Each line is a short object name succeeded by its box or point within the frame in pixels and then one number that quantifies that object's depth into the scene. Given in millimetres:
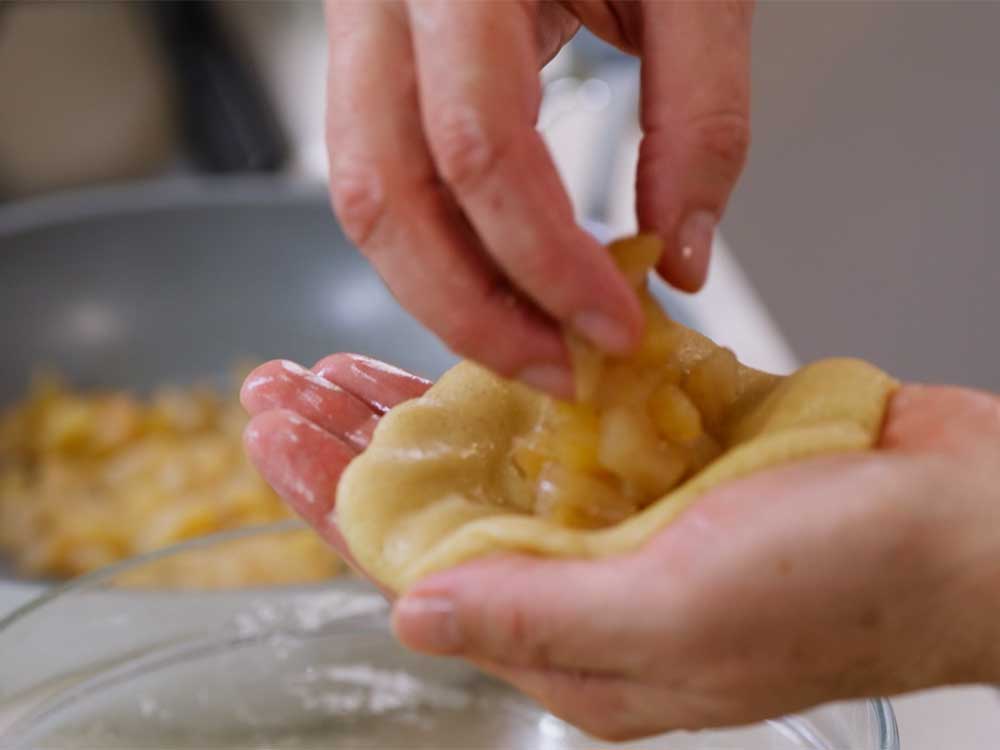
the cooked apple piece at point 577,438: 650
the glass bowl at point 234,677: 830
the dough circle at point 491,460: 585
